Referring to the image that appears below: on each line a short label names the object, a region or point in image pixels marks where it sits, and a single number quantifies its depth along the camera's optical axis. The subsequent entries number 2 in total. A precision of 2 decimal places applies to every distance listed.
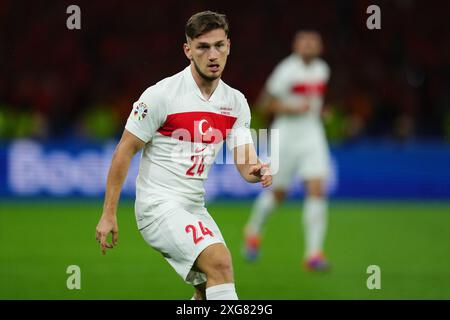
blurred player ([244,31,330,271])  18.69
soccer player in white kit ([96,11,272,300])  9.84
